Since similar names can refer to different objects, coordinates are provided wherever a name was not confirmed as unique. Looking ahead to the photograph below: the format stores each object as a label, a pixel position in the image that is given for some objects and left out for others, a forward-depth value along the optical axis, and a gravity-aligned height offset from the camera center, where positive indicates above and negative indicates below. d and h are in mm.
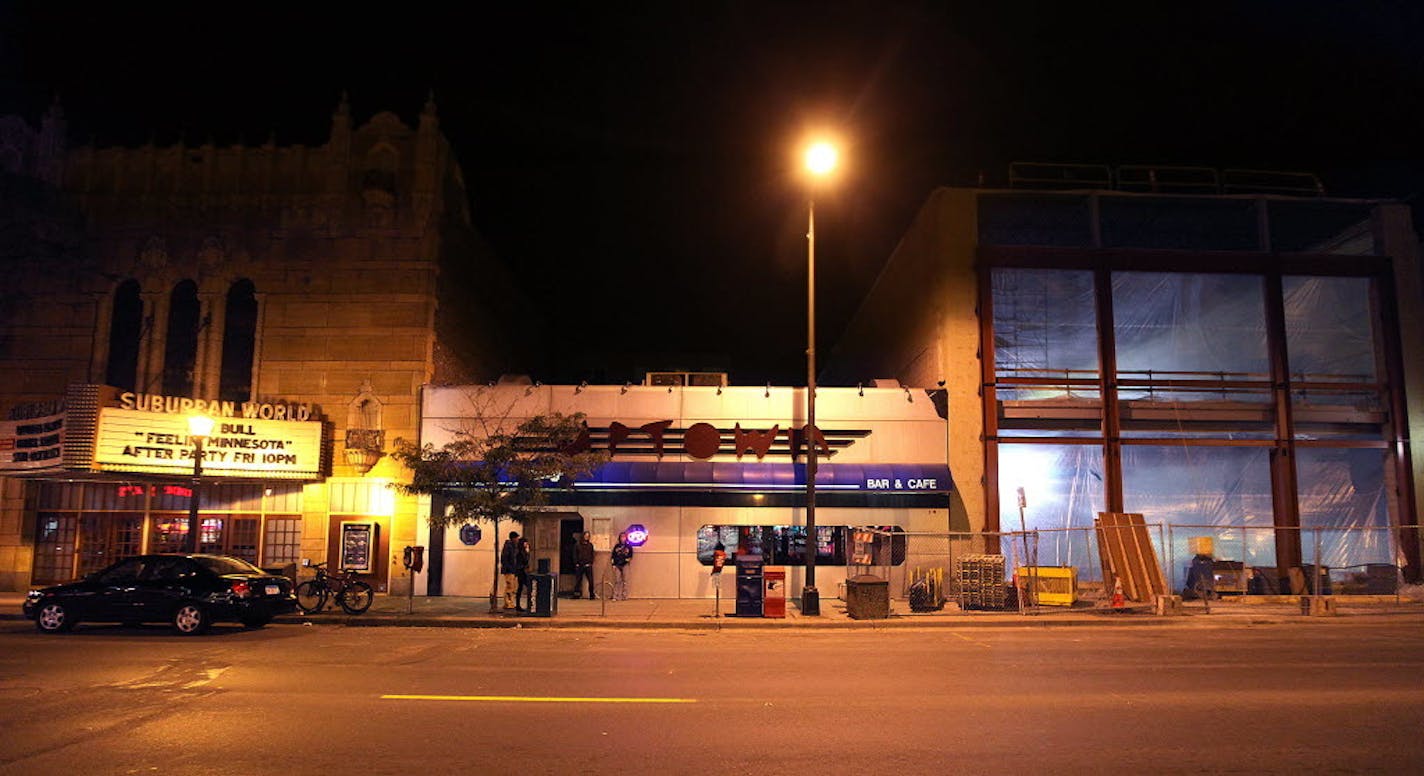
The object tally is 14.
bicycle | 18188 -1821
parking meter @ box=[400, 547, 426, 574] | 18938 -1184
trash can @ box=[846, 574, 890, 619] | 17938 -1808
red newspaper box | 18141 -1711
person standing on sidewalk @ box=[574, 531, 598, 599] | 21156 -1325
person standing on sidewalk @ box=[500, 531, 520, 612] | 18766 -1233
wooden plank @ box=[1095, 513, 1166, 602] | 20016 -1088
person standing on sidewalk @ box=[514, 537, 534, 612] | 18391 -1402
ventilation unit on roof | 24750 +3583
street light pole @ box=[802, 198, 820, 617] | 18500 +1360
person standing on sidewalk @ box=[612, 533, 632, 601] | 21500 -1393
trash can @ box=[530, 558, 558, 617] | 18125 -1797
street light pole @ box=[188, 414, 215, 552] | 18375 +1317
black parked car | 14977 -1624
